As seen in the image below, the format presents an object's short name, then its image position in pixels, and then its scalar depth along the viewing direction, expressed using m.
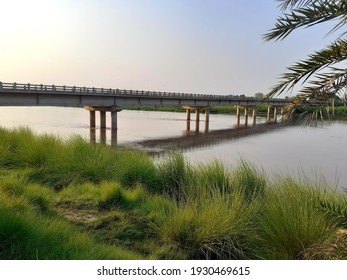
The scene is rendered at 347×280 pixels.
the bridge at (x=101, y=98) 28.94
